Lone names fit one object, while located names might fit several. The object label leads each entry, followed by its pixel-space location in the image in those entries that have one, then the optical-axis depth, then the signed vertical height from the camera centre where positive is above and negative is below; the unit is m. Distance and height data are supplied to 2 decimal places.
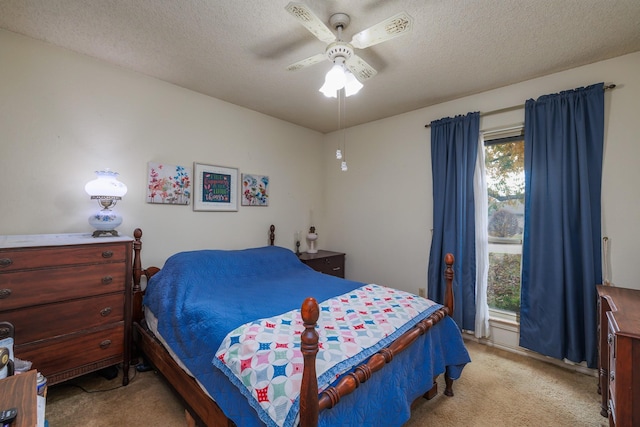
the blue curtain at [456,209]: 2.85 +0.11
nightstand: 3.49 -0.56
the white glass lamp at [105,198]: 2.13 +0.15
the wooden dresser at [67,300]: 1.69 -0.56
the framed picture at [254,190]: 3.32 +0.34
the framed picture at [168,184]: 2.63 +0.33
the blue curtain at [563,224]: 2.25 -0.03
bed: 1.14 -0.66
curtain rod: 2.65 +1.09
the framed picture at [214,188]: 2.93 +0.33
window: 2.77 +0.05
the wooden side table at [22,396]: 0.80 -0.59
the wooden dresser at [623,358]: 1.22 -0.64
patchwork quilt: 1.13 -0.63
